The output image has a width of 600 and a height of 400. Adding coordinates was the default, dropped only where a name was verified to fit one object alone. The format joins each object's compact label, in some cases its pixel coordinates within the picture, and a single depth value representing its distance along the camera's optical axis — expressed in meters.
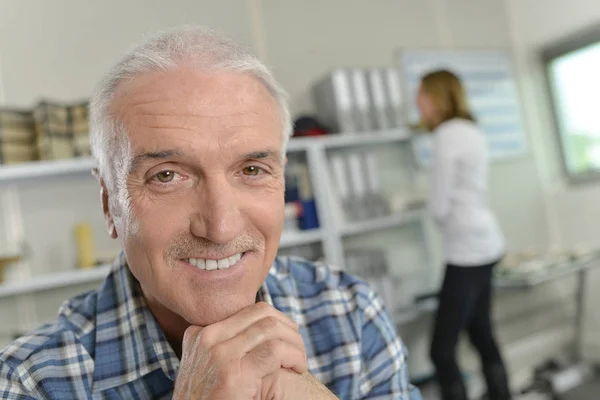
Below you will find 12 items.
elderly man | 0.71
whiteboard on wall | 3.46
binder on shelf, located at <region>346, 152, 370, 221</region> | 2.80
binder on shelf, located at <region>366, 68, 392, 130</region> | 2.92
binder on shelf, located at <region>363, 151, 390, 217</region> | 2.84
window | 3.40
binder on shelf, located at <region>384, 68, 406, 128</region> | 2.96
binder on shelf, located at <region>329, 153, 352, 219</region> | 2.77
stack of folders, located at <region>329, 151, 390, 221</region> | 2.78
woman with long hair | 2.35
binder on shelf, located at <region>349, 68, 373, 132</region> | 2.87
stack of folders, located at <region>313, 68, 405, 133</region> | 2.84
